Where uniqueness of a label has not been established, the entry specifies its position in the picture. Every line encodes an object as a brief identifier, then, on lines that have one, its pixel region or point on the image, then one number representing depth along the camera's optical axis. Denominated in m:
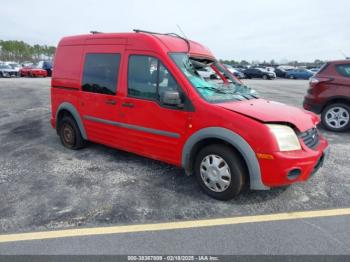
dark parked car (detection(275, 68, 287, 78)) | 39.75
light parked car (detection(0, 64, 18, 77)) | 31.36
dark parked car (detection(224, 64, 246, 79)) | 32.39
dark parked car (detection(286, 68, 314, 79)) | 37.00
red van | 3.53
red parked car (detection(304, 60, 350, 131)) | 7.30
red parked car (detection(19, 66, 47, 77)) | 30.52
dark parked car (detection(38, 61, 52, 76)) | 31.35
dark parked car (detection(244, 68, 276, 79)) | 35.31
